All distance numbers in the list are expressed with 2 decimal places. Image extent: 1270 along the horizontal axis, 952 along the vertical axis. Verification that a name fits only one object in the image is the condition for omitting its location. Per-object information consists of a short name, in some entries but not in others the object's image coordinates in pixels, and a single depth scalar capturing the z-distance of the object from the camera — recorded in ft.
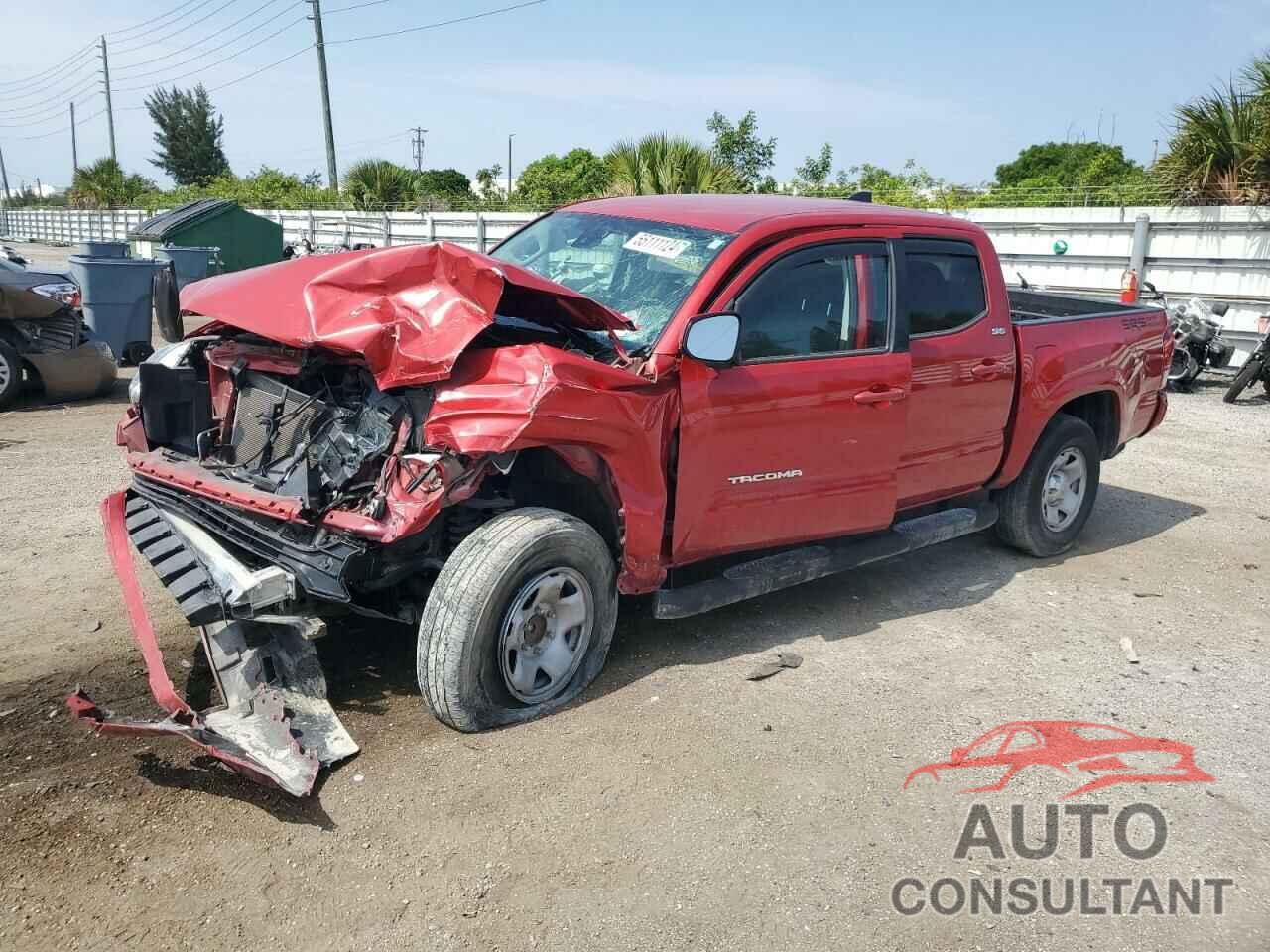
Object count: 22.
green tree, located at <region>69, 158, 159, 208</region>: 155.74
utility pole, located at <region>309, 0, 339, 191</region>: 120.26
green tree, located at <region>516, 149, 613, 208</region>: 82.84
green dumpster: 64.64
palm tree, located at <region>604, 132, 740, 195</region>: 52.90
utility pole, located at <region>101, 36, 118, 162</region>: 194.70
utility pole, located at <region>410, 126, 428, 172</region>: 254.27
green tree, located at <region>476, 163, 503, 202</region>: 109.19
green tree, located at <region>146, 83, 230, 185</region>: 219.82
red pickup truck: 11.75
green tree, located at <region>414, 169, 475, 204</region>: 100.42
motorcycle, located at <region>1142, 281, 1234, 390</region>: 39.32
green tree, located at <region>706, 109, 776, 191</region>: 66.59
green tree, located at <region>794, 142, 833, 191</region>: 75.89
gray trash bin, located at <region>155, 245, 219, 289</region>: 55.93
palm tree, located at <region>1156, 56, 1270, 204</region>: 41.55
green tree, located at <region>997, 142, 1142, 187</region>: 98.73
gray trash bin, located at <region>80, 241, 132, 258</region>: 43.65
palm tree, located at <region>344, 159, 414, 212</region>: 90.07
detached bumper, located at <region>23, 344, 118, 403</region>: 31.50
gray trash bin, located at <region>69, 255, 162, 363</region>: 36.63
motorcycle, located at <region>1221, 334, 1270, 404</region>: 36.70
